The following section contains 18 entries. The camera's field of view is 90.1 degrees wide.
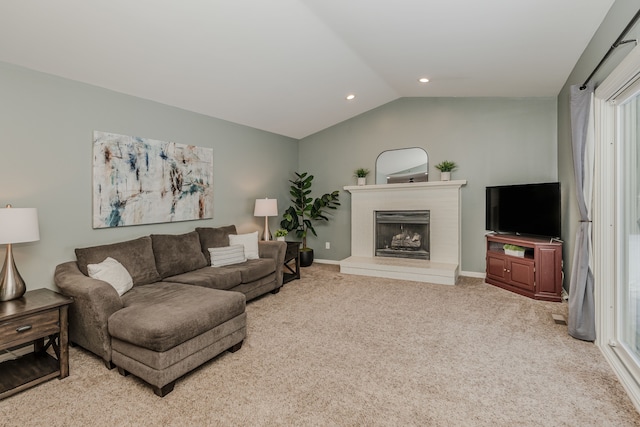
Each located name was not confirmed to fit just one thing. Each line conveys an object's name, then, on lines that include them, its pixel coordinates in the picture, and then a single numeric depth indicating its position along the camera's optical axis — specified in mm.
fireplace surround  4867
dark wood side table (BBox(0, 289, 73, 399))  2029
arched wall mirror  5332
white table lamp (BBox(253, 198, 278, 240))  4875
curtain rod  1877
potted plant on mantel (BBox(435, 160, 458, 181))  5000
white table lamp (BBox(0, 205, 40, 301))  2172
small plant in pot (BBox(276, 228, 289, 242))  5250
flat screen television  3920
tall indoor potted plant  5848
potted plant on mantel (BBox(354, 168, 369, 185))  5668
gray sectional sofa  2051
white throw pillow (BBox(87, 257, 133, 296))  2678
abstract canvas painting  3234
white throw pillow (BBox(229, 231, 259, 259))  4227
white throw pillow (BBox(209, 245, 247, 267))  3861
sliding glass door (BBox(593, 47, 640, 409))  2285
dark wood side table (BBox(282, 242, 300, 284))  4816
